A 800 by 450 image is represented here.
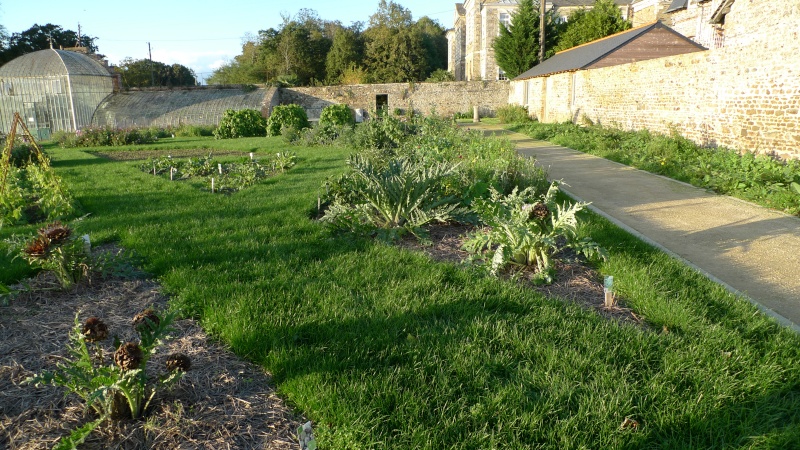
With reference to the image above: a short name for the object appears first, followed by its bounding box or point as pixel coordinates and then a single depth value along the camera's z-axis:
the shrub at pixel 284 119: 20.17
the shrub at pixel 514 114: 24.71
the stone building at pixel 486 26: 36.59
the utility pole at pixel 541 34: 30.02
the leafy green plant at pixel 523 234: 4.05
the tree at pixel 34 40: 36.41
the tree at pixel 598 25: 28.55
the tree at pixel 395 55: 40.94
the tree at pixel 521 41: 30.64
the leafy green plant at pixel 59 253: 3.56
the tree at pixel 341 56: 40.59
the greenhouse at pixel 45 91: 22.12
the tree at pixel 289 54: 41.16
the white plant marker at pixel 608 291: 3.48
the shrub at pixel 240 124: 20.69
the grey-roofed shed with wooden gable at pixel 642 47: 17.98
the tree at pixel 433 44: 48.64
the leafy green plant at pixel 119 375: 2.21
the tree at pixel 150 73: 43.75
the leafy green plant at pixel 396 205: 5.12
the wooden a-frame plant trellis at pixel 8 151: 5.31
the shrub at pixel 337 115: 19.08
